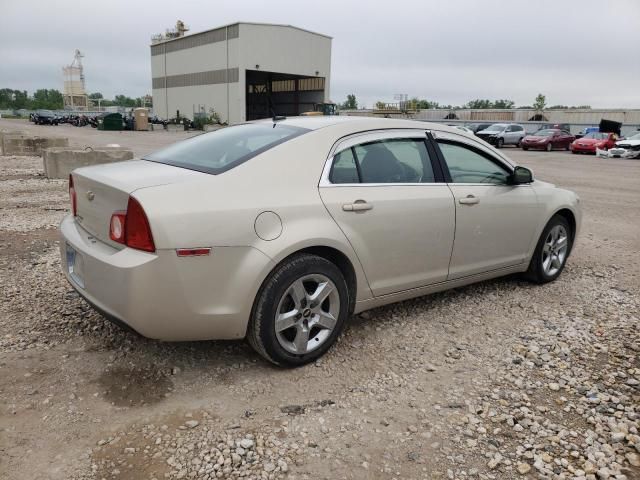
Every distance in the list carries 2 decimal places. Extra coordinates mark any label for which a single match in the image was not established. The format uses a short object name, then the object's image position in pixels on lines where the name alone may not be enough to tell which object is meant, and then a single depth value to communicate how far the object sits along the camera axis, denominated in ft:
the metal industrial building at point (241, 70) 172.04
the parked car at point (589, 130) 118.21
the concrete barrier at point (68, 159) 39.32
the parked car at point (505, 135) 109.70
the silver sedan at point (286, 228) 9.56
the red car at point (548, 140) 103.81
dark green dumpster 156.04
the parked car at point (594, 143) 95.91
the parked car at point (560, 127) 114.11
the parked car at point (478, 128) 124.88
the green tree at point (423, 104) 227.94
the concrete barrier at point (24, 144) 56.03
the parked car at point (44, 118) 193.36
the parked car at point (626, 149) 88.33
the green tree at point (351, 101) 386.05
